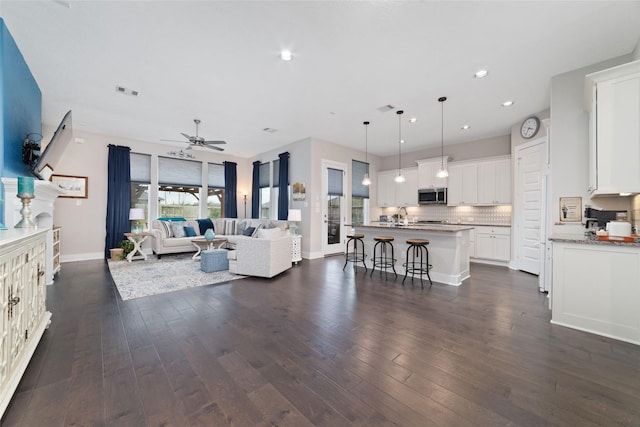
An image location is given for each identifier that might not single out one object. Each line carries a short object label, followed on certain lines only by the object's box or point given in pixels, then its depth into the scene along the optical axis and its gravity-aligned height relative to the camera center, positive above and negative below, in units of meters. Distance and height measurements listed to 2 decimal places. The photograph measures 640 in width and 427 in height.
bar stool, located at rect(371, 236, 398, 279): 4.86 -0.82
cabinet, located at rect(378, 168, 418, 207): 7.62 +0.83
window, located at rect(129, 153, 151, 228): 7.05 +0.96
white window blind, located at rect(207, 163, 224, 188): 8.35 +1.29
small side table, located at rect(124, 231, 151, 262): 5.97 -0.68
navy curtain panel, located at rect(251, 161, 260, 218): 8.60 +0.81
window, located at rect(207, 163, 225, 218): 8.35 +0.80
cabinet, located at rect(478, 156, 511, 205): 5.92 +0.83
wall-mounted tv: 3.44 +0.97
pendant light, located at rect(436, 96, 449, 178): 4.35 +1.98
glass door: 6.97 +0.24
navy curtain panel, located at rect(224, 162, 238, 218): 8.49 +0.79
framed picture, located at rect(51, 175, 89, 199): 6.00 +0.70
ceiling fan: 5.11 +1.50
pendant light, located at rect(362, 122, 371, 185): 5.71 +2.02
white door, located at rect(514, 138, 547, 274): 4.88 +0.29
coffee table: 6.03 -0.71
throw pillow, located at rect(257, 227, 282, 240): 4.67 -0.36
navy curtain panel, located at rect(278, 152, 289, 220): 7.26 +0.82
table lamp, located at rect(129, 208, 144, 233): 6.33 -0.03
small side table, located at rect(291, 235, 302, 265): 5.89 -0.81
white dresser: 1.53 -0.66
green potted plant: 6.10 -0.80
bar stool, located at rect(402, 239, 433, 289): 4.35 -0.80
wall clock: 4.95 +1.78
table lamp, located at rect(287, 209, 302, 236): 6.31 -0.05
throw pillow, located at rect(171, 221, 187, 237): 6.70 -0.39
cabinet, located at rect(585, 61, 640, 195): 2.46 +0.89
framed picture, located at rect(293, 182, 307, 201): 6.78 +0.64
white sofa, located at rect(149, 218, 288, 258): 6.34 -0.46
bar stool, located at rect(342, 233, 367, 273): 5.25 -0.85
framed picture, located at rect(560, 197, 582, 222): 3.29 +0.10
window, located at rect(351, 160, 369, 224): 7.80 +0.67
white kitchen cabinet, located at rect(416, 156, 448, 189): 6.91 +1.20
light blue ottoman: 4.90 -0.90
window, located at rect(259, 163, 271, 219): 8.40 +0.77
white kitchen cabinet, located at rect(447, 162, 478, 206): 6.43 +0.82
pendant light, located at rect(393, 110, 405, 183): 5.00 +2.01
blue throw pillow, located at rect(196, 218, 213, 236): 7.44 -0.29
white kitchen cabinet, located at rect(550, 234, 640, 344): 2.41 -0.71
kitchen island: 4.30 -0.61
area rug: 3.86 -1.12
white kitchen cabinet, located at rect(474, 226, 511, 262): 5.77 -0.64
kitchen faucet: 7.97 +0.20
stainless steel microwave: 6.94 +0.55
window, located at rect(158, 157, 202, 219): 7.51 +0.83
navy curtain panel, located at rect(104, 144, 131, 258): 6.46 +0.48
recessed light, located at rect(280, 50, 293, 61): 3.09 +1.98
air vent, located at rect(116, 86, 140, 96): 4.09 +2.03
